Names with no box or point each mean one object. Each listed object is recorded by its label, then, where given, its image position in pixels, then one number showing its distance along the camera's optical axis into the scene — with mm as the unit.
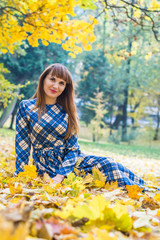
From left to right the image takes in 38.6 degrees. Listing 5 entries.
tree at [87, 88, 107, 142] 15891
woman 2408
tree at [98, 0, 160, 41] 3044
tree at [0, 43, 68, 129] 15367
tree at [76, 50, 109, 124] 21656
